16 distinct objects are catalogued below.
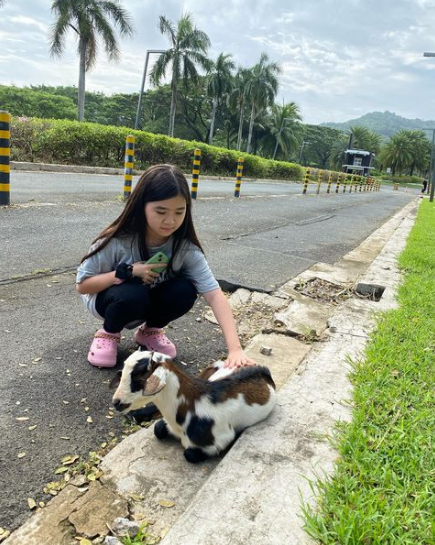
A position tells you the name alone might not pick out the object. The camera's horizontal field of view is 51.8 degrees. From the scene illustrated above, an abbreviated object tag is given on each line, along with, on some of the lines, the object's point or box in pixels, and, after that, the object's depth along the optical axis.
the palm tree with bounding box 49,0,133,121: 24.84
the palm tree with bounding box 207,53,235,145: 44.78
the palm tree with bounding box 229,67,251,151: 47.15
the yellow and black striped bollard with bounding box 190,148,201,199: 10.30
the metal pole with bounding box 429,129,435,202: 28.88
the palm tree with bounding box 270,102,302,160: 57.97
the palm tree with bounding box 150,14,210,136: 34.75
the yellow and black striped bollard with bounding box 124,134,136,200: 8.30
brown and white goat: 1.61
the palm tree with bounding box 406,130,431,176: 80.06
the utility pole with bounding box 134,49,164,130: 25.41
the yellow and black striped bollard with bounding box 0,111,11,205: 6.08
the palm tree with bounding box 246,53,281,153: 46.56
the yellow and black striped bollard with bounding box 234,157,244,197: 12.58
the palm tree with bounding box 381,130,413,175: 79.31
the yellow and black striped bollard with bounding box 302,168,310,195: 17.78
